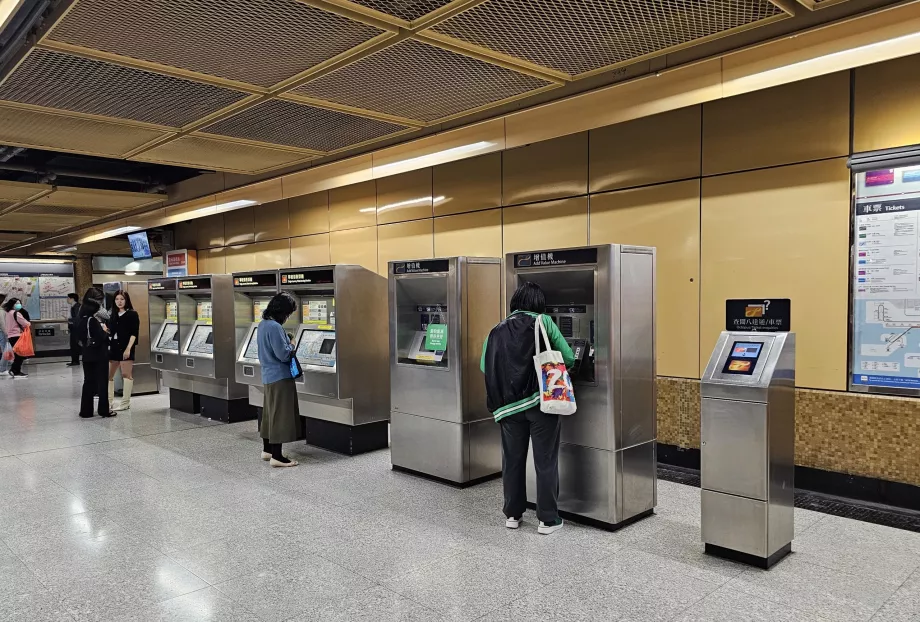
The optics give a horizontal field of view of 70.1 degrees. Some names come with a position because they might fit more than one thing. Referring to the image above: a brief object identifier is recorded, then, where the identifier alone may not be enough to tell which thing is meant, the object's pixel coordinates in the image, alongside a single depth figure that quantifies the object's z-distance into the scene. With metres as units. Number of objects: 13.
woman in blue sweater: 5.90
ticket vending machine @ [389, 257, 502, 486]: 5.27
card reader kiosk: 3.57
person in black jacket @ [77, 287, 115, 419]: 8.24
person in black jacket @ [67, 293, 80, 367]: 13.55
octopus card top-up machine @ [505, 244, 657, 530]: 4.27
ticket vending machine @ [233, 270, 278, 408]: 7.24
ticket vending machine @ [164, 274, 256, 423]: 8.20
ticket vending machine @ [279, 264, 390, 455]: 6.32
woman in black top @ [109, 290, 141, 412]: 9.02
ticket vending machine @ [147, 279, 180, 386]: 9.07
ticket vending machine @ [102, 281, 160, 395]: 10.84
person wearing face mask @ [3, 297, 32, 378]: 13.15
